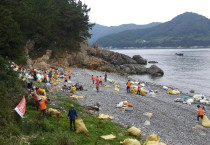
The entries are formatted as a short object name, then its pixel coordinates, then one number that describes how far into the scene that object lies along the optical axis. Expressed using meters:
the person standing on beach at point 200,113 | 17.69
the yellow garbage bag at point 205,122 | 16.96
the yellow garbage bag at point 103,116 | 15.29
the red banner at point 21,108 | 10.23
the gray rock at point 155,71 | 58.09
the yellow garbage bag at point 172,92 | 33.56
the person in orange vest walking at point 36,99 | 13.20
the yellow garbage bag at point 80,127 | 11.09
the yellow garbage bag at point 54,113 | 12.96
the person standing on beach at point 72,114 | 11.22
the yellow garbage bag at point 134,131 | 12.65
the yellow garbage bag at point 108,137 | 11.10
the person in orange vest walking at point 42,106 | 12.12
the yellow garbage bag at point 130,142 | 10.24
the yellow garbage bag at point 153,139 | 10.35
